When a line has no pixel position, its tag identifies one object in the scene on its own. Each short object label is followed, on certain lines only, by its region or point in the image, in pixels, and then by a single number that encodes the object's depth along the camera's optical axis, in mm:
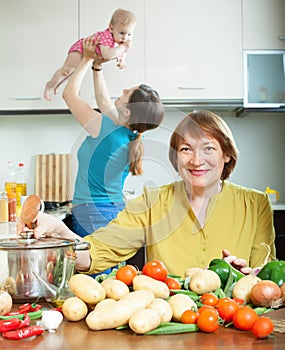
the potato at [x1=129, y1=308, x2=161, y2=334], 932
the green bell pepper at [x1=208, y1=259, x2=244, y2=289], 1186
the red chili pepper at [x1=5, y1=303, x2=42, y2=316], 1051
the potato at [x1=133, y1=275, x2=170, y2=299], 1061
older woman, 1736
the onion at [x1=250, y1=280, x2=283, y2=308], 1061
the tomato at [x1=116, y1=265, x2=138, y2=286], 1115
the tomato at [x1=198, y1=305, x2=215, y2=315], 968
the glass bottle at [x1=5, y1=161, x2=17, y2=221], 2805
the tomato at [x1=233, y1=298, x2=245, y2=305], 1079
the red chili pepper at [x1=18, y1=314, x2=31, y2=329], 971
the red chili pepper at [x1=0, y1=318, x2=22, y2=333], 953
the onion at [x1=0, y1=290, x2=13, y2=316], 1039
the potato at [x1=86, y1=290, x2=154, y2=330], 958
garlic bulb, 965
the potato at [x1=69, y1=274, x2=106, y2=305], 1025
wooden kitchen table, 887
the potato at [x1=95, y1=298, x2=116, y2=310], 993
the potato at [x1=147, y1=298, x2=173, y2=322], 975
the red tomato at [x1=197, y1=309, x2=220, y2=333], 941
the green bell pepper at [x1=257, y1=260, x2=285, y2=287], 1138
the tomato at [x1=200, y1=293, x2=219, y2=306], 1050
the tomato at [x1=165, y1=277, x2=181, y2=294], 1140
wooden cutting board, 3676
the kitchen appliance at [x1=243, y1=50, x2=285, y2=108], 3508
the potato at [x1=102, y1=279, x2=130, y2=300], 1040
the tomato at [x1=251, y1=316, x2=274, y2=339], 915
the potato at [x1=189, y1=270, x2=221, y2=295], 1116
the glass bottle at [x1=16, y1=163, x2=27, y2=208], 3646
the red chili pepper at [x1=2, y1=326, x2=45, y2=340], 930
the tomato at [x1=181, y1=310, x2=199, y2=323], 969
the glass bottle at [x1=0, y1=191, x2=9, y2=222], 2744
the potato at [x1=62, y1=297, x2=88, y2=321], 1011
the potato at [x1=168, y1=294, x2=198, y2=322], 1001
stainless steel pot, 1108
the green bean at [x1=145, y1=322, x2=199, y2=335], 948
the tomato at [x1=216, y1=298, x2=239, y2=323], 996
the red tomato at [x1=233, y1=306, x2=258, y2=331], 956
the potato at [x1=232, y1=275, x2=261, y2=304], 1104
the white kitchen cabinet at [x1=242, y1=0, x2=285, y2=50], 3561
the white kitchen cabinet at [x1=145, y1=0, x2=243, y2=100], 3510
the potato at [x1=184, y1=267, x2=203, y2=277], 1201
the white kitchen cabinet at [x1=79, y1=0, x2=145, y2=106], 3512
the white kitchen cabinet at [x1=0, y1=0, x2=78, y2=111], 3525
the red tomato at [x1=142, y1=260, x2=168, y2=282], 1140
